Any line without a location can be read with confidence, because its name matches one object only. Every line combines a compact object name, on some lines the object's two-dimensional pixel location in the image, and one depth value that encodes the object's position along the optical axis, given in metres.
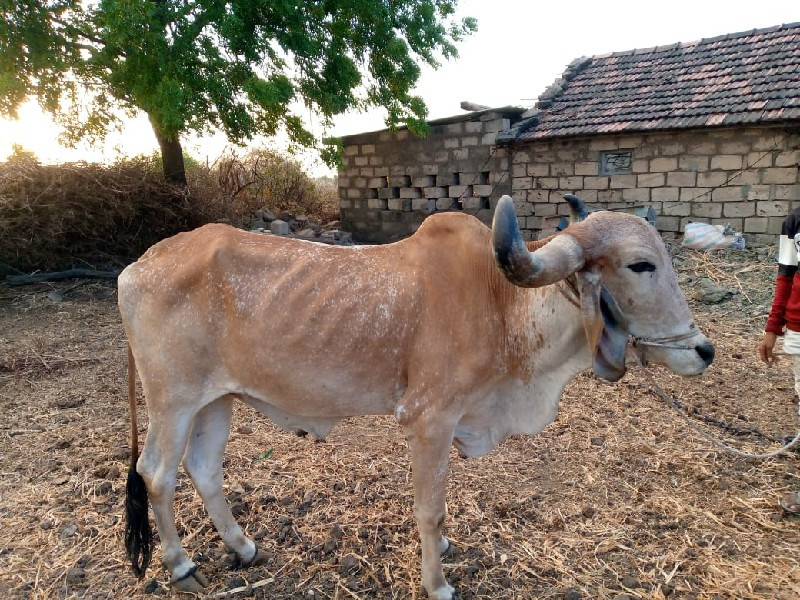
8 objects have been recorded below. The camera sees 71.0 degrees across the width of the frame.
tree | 8.11
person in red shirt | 3.27
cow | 2.28
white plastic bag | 9.81
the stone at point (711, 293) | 7.92
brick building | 9.80
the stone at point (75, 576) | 2.93
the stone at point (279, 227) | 13.54
